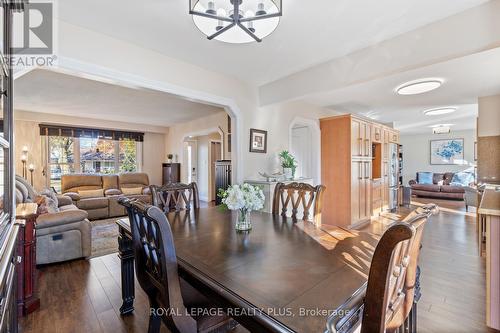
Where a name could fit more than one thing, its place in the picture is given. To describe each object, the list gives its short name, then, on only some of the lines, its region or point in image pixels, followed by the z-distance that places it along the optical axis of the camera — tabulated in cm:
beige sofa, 512
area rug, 334
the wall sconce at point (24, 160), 536
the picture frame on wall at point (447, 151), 834
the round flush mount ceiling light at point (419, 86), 332
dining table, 78
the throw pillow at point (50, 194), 390
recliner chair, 279
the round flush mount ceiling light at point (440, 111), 496
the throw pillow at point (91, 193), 538
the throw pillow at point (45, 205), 310
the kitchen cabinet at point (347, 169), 421
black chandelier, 150
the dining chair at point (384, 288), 63
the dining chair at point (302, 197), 200
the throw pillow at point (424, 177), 858
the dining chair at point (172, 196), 232
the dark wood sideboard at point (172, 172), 708
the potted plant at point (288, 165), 384
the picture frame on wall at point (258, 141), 358
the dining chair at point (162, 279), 102
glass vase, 166
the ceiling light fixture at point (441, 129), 692
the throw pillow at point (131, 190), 594
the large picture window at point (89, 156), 598
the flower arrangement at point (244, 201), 160
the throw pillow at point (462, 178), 753
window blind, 569
